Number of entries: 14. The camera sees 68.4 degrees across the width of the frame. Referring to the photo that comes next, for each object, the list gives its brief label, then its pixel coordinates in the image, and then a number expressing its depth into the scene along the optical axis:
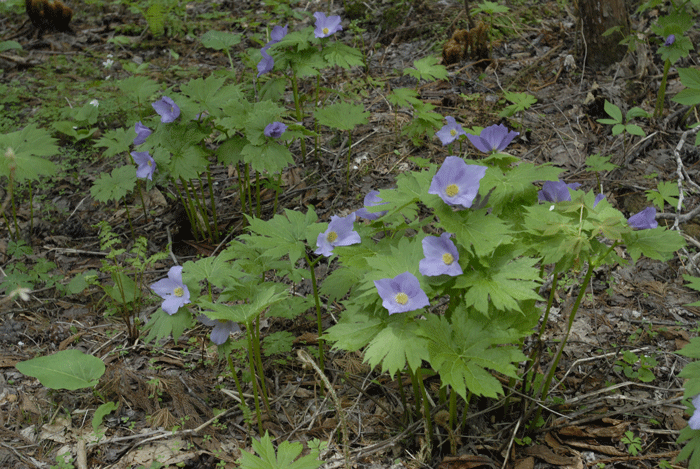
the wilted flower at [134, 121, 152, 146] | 3.07
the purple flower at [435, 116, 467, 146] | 2.55
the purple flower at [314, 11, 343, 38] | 3.45
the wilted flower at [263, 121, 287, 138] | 2.91
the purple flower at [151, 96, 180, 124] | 2.91
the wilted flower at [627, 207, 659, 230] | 1.61
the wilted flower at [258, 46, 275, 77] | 3.36
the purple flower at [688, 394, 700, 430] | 1.52
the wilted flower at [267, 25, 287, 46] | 3.46
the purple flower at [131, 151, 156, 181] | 3.04
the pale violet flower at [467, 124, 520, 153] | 1.85
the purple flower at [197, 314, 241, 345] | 2.06
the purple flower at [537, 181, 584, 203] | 1.95
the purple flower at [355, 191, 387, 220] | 2.05
